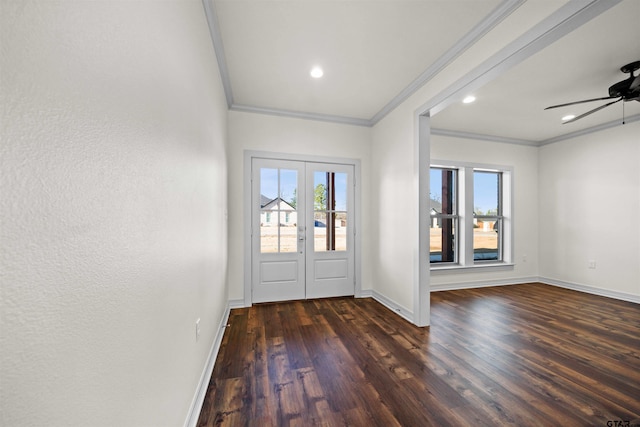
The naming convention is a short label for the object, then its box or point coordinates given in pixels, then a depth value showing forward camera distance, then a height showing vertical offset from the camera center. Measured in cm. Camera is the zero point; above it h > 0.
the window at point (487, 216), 474 -2
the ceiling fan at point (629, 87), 246 +133
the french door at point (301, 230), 358 -22
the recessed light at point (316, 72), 259 +153
